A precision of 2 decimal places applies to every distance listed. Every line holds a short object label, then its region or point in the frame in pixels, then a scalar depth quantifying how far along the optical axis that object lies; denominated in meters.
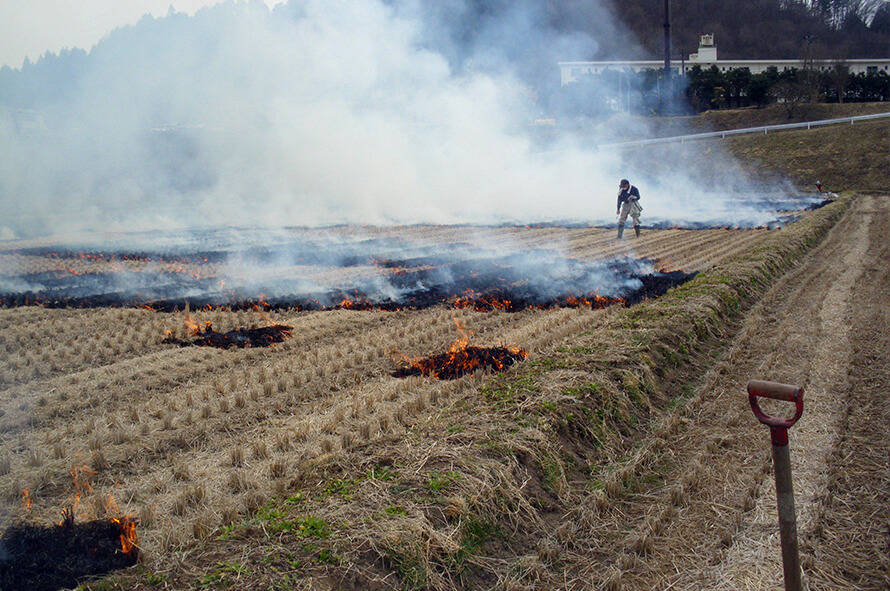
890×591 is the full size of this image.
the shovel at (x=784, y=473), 3.05
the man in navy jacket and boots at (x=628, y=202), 21.37
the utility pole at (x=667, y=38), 48.46
